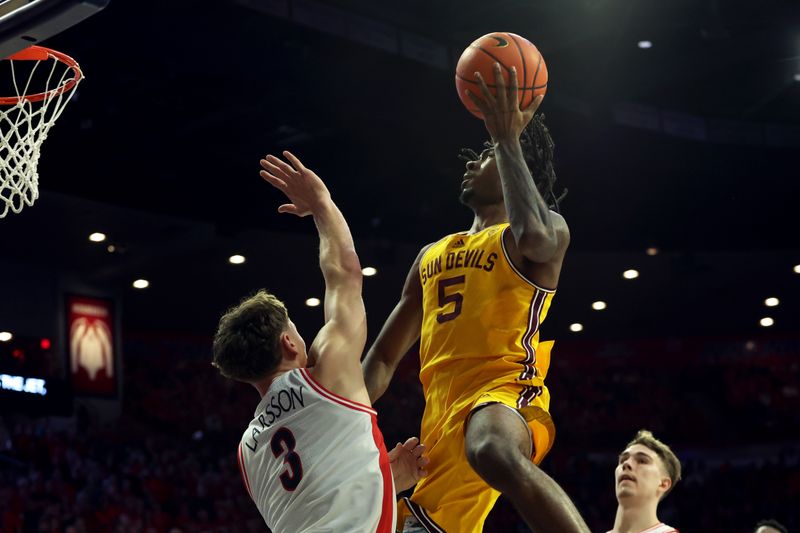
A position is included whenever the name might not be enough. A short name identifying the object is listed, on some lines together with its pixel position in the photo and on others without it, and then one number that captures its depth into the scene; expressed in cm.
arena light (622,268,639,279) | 1888
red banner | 1686
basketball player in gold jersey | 396
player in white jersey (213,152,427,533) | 346
